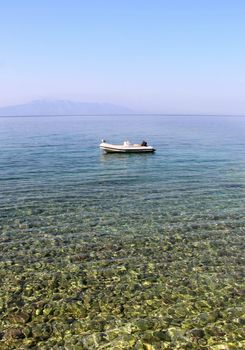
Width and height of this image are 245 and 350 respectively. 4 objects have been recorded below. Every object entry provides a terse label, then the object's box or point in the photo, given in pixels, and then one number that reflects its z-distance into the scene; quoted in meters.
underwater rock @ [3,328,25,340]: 10.69
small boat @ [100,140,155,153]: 52.75
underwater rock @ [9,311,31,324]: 11.45
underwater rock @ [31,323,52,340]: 10.77
